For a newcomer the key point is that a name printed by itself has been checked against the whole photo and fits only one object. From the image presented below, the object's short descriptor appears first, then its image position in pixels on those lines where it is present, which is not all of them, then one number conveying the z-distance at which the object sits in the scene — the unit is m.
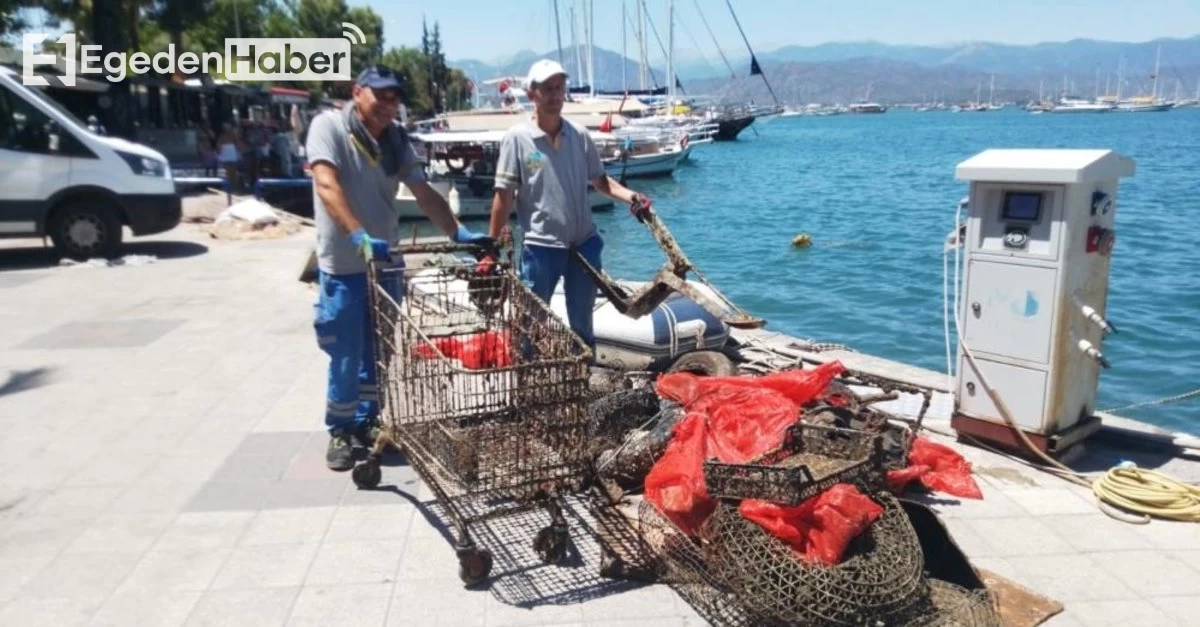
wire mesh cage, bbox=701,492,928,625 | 3.32
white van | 11.63
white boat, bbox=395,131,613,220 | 27.50
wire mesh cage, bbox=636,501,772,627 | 3.52
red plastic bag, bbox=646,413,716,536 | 3.97
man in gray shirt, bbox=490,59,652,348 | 5.21
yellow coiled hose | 4.42
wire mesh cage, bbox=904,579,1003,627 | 3.40
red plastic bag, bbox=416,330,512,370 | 4.80
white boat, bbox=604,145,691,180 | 37.84
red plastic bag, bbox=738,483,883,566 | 3.52
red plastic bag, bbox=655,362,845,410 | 4.90
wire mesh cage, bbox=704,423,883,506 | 3.54
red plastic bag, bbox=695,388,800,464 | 4.32
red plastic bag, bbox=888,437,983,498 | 4.68
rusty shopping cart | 3.88
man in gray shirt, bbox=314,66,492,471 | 4.62
